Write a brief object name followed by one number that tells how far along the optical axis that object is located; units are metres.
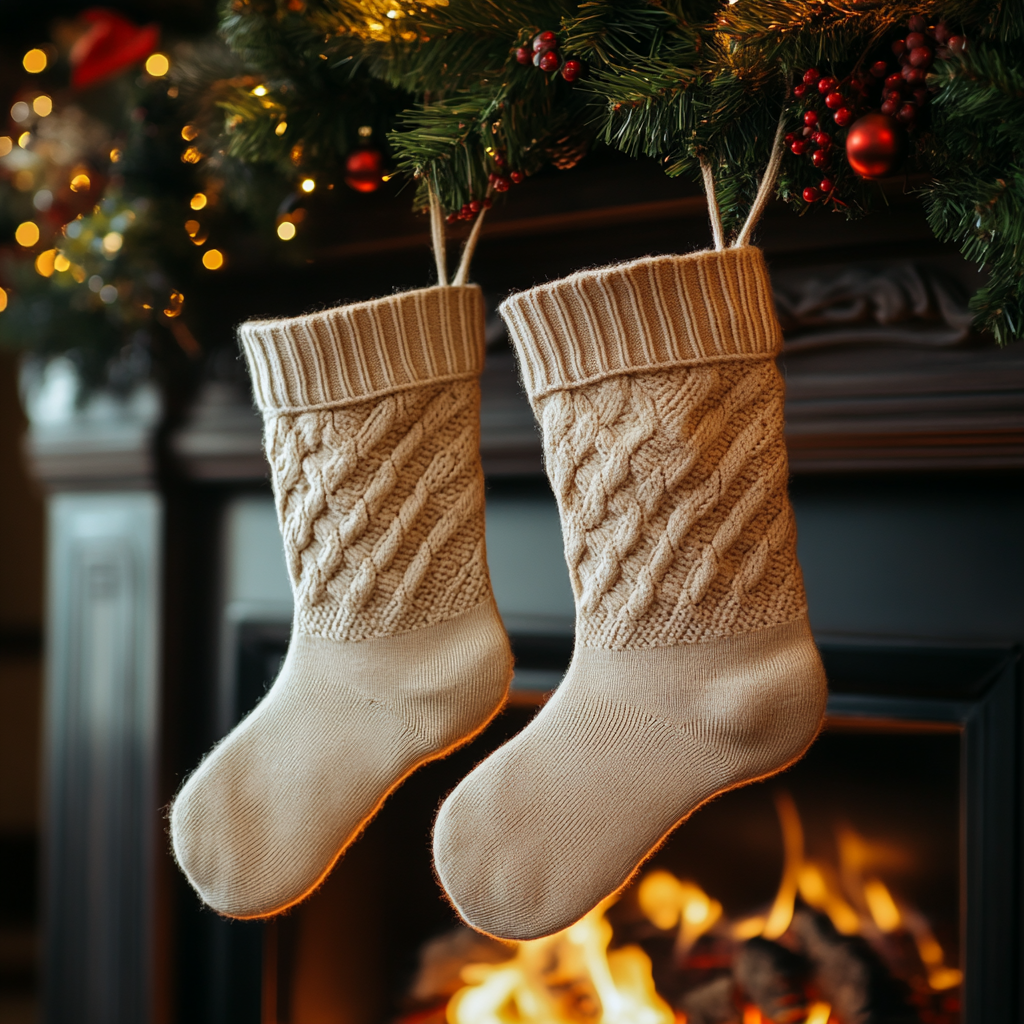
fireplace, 1.02
